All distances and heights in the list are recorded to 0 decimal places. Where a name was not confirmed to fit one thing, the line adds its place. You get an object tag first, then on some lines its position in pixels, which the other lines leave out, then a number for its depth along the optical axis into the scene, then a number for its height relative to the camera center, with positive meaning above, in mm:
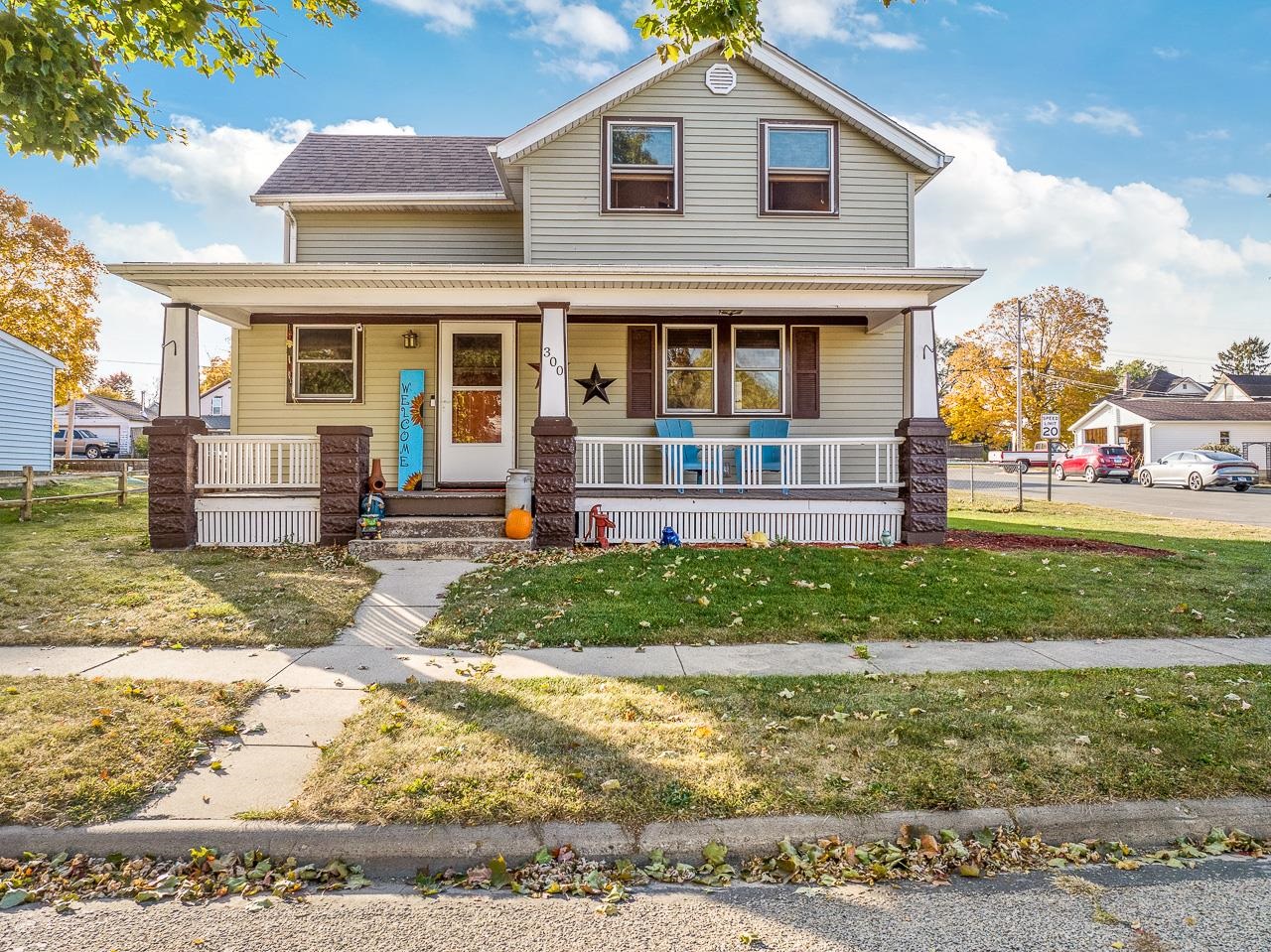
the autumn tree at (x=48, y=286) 24344 +6372
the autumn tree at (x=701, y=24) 5840 +3850
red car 30203 +132
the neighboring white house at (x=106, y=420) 56734 +3738
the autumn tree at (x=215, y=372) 42719 +5719
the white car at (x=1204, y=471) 24484 -141
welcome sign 10953 +608
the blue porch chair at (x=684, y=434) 10469 +501
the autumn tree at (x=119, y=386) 82081 +9668
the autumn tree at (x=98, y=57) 5066 +3209
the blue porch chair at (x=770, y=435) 10570 +487
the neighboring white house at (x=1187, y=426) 34375 +2054
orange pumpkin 8688 -733
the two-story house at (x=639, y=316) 10664 +2293
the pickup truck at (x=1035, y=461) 32875 +261
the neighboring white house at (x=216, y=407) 53062 +4804
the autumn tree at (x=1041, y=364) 42594 +6259
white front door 10883 +993
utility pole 39250 +5421
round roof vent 10766 +5933
